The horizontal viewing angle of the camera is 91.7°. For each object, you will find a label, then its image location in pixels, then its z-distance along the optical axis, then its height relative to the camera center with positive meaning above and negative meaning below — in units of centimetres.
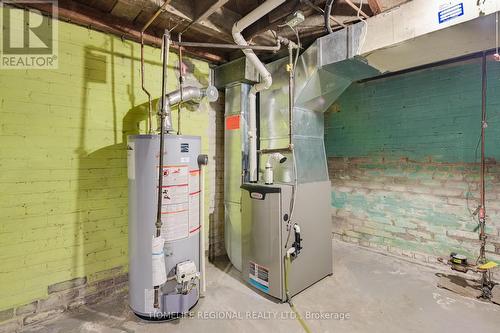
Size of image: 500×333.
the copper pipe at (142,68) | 218 +89
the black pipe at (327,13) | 184 +119
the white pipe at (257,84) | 191 +88
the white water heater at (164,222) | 181 -43
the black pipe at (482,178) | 238 -14
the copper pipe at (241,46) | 187 +100
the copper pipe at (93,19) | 191 +125
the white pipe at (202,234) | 202 -57
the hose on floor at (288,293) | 196 -112
